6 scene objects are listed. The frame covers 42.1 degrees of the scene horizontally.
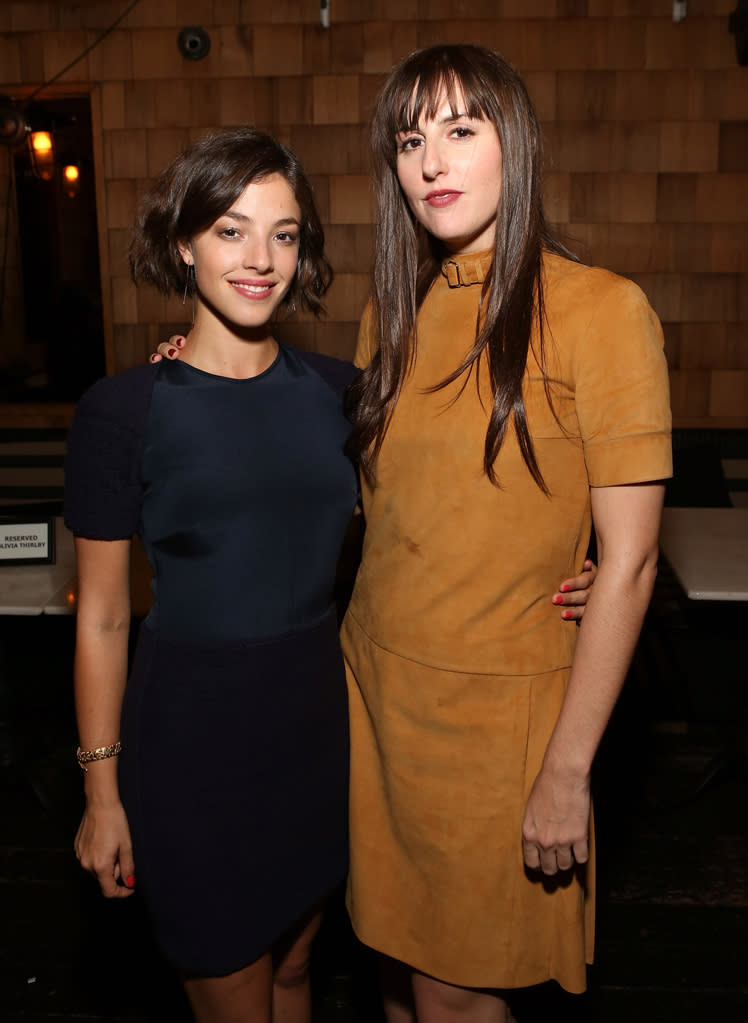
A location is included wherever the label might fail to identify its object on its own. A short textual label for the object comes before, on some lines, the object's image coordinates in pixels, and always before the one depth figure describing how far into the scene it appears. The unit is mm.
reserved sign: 2969
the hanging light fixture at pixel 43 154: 5051
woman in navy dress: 1471
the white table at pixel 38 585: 2615
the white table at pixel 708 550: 2677
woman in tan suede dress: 1333
